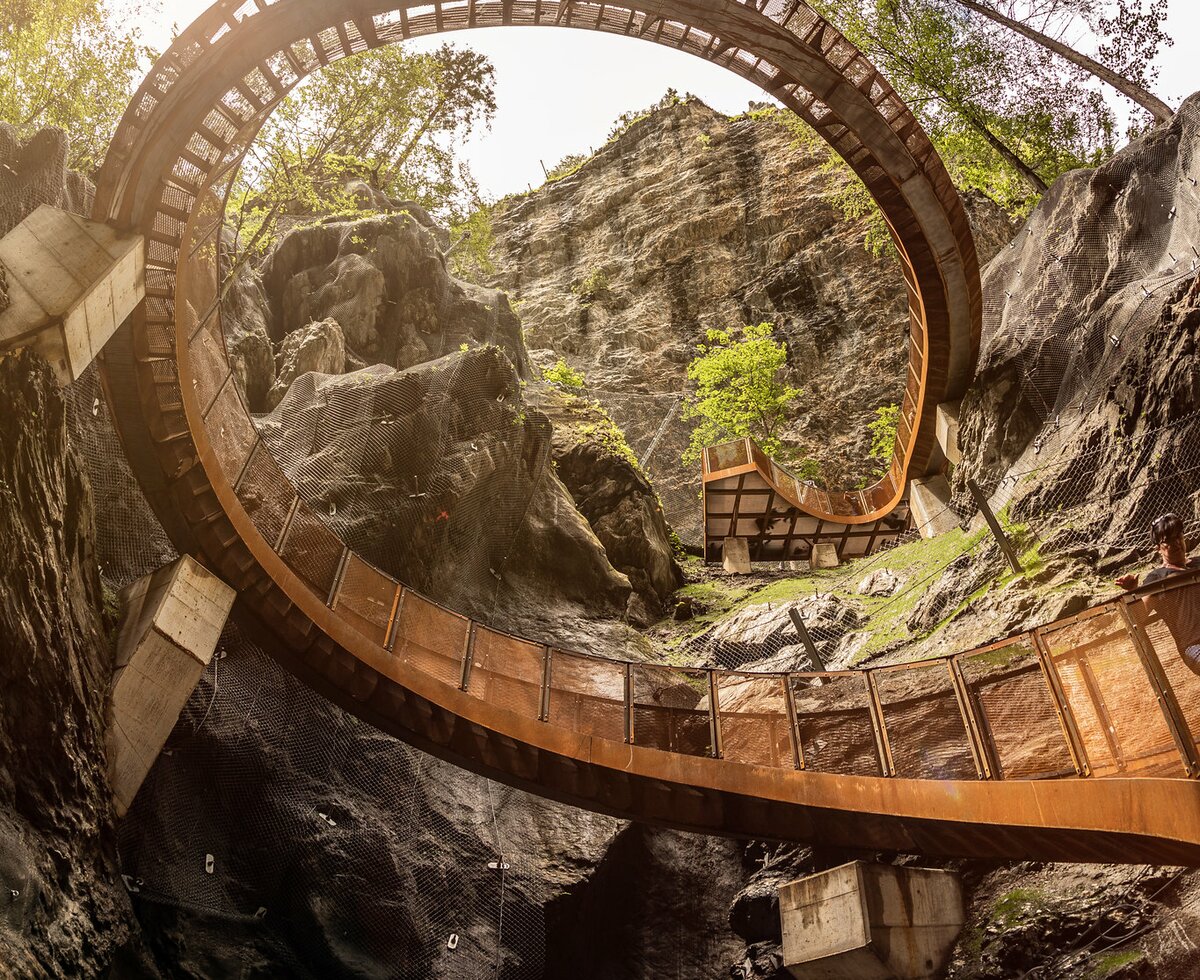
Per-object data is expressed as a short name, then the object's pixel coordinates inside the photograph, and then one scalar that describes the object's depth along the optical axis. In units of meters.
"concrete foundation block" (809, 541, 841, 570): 27.06
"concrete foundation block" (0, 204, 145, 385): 9.06
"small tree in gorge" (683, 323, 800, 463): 33.88
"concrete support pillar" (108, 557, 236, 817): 9.50
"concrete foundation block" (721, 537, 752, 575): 26.56
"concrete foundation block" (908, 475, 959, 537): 20.72
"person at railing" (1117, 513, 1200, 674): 6.18
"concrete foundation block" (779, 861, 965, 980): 9.59
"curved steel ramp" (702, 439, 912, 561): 24.03
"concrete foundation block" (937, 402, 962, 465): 20.20
